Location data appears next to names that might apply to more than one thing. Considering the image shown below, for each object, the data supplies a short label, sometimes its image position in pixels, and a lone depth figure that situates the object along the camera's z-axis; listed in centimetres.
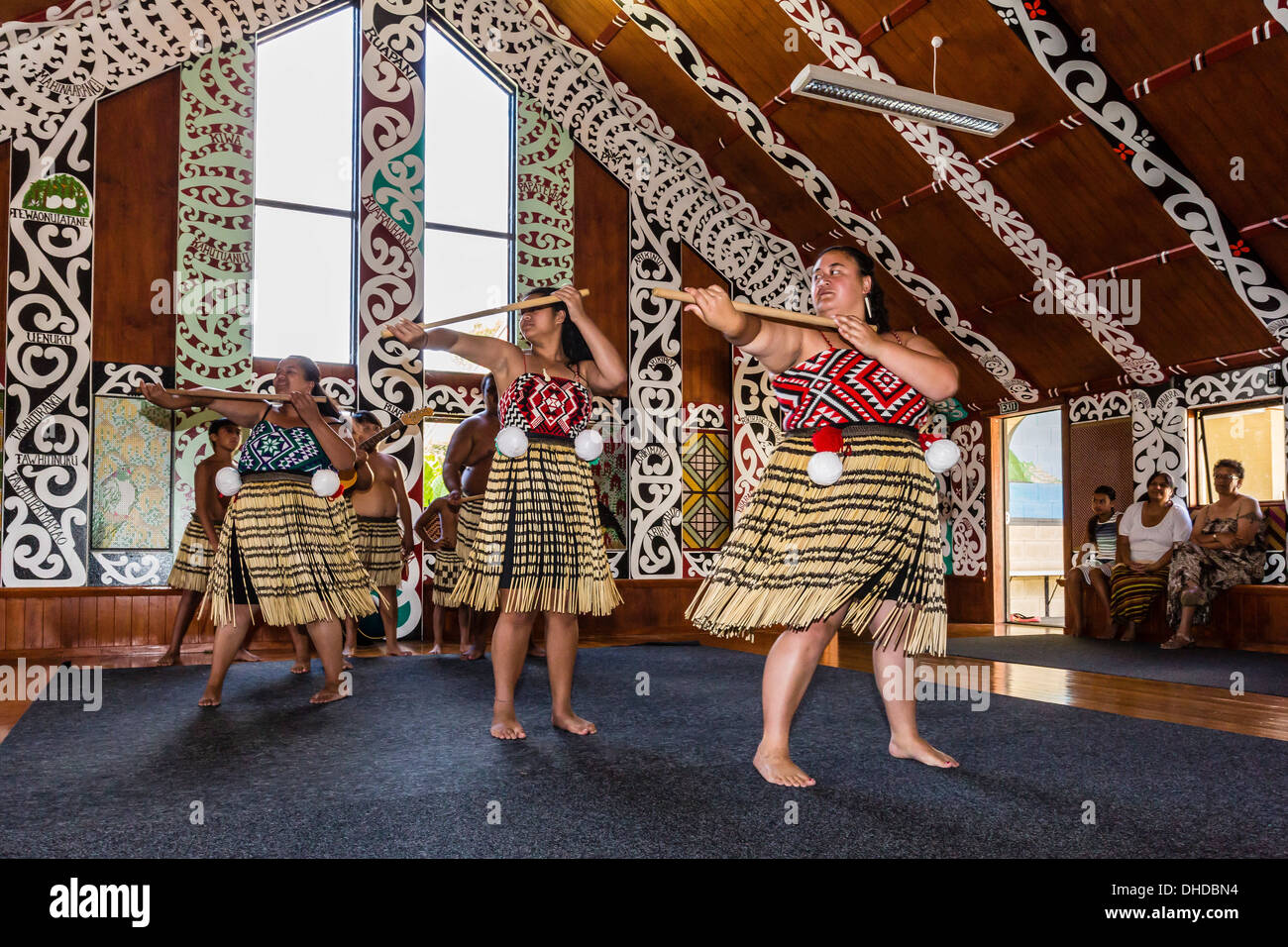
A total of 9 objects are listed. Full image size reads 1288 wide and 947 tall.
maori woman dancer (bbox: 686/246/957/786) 210
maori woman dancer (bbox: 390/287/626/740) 267
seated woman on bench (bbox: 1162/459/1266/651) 599
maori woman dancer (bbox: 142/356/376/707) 321
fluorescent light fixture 455
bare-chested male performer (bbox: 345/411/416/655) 525
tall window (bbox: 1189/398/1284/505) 663
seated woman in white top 627
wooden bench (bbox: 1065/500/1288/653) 588
